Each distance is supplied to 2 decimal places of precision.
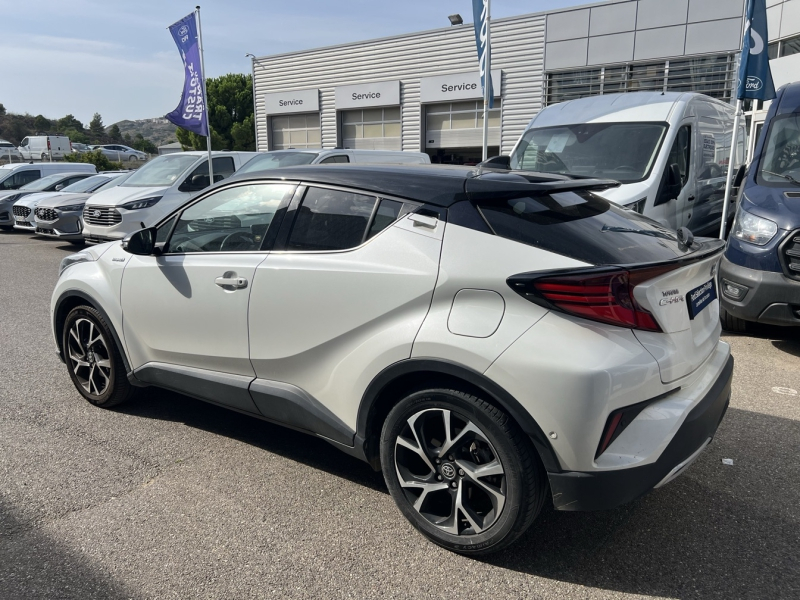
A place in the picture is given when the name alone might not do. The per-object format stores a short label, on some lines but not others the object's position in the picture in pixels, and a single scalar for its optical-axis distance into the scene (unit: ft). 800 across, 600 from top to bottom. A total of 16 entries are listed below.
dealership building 70.54
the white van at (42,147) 150.82
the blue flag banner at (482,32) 38.24
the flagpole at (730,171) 25.21
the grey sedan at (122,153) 166.20
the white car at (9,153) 152.35
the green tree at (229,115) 159.02
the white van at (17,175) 54.54
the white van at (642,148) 22.07
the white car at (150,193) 35.12
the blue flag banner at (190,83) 43.96
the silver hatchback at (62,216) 41.73
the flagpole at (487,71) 37.65
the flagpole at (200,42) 43.23
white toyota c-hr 7.59
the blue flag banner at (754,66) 26.40
